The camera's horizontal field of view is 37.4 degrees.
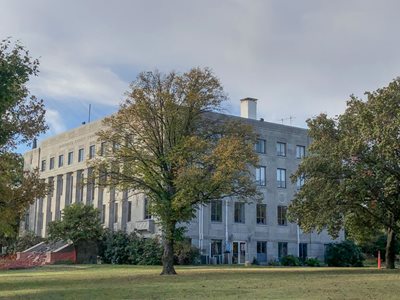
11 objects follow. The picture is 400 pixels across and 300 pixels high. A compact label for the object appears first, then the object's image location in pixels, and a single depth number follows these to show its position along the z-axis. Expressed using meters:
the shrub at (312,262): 54.62
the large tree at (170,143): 31.06
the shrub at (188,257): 47.53
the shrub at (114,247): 52.03
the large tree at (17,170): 23.28
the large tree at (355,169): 31.12
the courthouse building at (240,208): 54.56
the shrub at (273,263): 54.46
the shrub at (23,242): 62.41
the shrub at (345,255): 56.31
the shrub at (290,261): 54.46
